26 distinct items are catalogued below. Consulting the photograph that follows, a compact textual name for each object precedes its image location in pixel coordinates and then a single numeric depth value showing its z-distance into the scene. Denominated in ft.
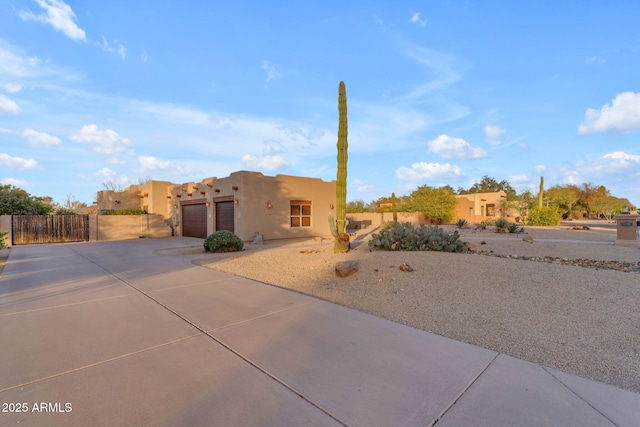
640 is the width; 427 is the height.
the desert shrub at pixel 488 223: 73.61
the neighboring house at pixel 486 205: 131.50
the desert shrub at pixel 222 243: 39.88
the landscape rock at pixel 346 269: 23.68
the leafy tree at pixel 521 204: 119.03
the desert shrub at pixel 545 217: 77.51
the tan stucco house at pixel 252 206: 53.57
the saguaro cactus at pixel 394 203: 79.35
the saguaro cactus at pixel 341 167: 36.29
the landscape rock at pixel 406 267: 23.88
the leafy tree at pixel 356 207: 123.75
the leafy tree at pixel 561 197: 136.26
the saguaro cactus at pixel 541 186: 101.98
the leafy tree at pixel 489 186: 193.06
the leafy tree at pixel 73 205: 121.32
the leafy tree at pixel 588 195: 154.11
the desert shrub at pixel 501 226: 58.18
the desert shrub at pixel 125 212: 69.82
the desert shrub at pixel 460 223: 73.92
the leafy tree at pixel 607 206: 141.59
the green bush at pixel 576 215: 149.28
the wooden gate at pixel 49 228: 58.75
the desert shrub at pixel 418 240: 32.73
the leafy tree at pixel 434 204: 97.91
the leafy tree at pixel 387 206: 105.91
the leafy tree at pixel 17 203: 66.90
